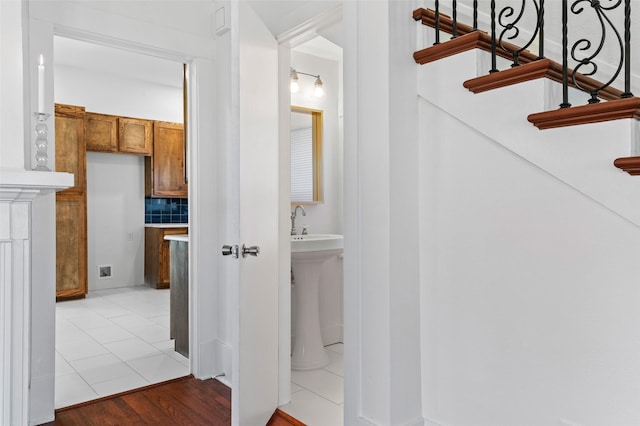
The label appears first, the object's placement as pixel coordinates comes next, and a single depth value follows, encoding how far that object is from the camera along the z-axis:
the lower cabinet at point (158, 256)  5.92
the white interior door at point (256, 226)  2.03
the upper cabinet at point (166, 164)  6.19
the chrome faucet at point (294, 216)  3.63
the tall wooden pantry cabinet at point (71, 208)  5.12
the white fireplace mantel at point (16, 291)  1.92
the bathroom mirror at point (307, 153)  3.80
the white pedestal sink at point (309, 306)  3.04
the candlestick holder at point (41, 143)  2.03
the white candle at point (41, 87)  1.96
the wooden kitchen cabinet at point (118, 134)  5.65
